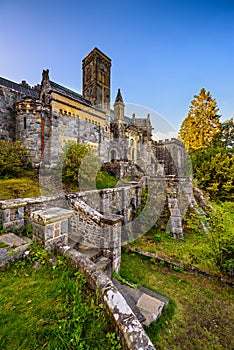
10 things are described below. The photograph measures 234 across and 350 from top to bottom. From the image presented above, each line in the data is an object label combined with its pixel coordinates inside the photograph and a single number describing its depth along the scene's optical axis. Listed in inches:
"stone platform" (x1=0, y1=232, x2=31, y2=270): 108.7
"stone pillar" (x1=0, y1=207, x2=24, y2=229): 163.8
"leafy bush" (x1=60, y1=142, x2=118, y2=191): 383.2
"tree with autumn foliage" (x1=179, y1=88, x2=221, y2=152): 768.3
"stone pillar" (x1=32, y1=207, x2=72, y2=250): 117.5
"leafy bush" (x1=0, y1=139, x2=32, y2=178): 336.9
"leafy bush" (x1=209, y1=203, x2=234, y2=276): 179.0
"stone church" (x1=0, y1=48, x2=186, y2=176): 454.9
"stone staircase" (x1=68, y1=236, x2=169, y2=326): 127.3
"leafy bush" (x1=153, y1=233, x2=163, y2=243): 294.8
